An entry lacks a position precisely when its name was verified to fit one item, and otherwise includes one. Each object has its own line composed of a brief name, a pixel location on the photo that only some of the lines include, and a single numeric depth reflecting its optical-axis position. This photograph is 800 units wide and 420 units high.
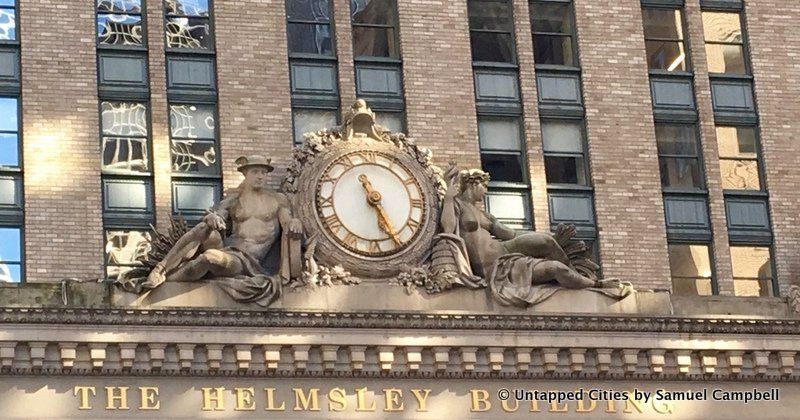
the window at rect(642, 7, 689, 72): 46.59
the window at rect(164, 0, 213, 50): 43.97
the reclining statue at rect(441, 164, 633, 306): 41.94
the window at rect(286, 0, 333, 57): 44.59
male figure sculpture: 40.16
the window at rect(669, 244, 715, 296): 44.91
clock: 41.59
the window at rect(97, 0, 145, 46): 43.53
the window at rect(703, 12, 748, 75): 46.88
